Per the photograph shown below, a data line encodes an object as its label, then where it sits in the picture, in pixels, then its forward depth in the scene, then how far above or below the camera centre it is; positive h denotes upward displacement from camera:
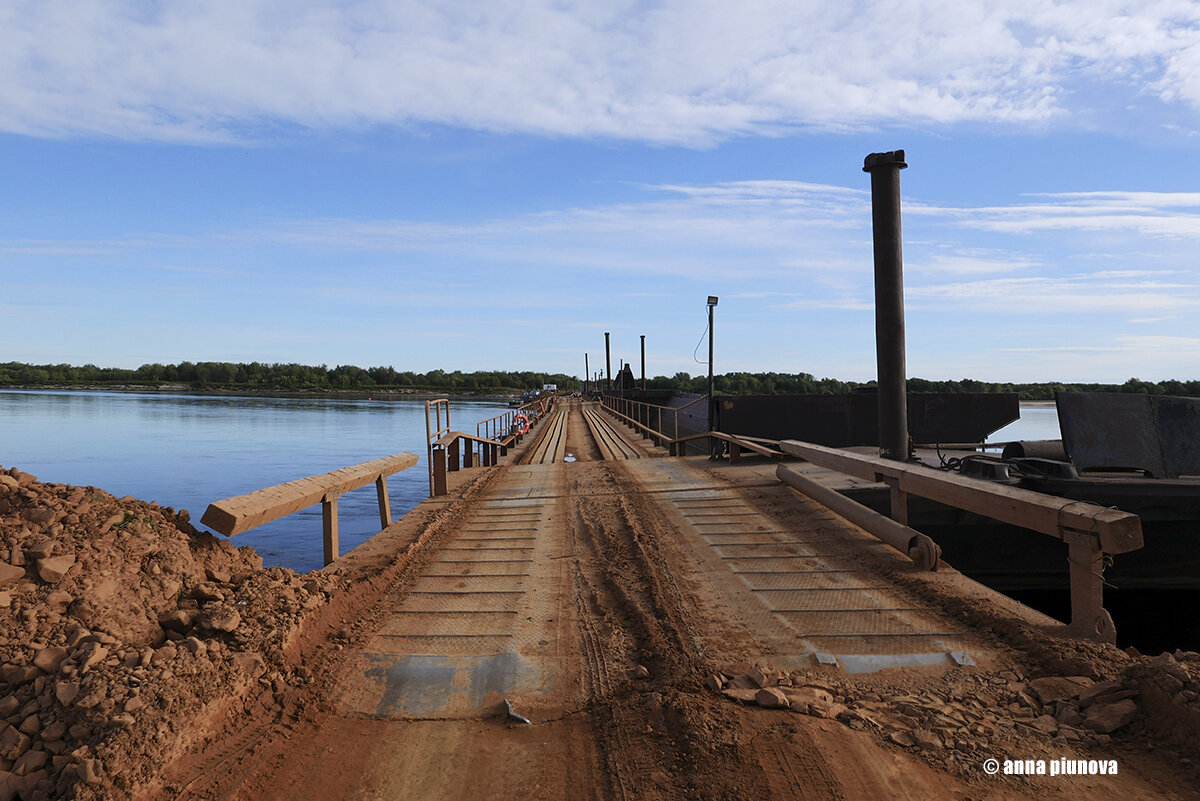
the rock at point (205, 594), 3.53 -1.03
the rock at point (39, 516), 3.29 -0.56
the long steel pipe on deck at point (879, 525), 4.82 -1.21
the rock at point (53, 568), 3.01 -0.76
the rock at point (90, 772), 2.23 -1.25
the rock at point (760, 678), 3.03 -1.35
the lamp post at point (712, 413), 15.12 -0.65
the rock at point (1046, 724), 2.69 -1.41
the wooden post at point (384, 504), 6.90 -1.18
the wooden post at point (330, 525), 5.24 -1.04
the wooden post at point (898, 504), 5.72 -1.06
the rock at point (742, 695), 2.92 -1.37
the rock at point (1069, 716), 2.74 -1.40
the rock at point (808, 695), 2.88 -1.37
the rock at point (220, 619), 3.22 -1.08
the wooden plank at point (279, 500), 3.63 -0.67
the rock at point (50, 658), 2.65 -1.03
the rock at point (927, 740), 2.56 -1.39
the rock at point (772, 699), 2.86 -1.35
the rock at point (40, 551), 3.06 -0.69
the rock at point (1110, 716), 2.68 -1.38
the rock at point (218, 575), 3.78 -1.01
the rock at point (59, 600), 2.95 -0.88
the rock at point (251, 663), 3.07 -1.23
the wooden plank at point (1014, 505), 3.40 -0.79
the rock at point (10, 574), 2.98 -0.77
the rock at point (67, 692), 2.48 -1.09
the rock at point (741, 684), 3.06 -1.38
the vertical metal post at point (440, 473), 9.02 -1.11
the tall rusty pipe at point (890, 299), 9.00 +1.09
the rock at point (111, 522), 3.40 -0.63
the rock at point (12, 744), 2.35 -1.20
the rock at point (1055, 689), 2.92 -1.39
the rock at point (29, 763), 2.30 -1.24
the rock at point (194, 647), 2.97 -1.11
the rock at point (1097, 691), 2.86 -1.35
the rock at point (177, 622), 3.22 -1.07
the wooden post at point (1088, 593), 3.52 -1.16
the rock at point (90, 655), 2.65 -1.02
